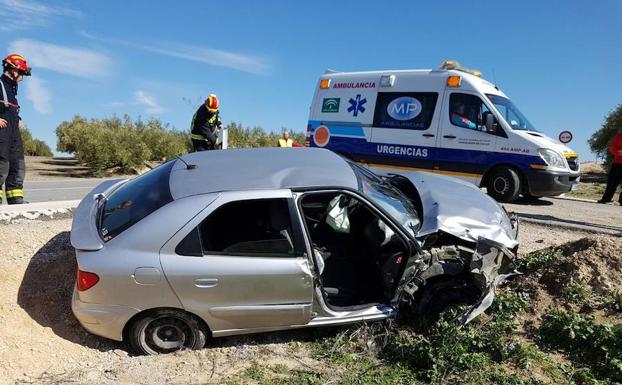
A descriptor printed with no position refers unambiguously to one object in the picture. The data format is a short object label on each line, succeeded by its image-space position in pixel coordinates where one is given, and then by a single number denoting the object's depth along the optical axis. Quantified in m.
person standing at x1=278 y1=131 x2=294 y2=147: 15.97
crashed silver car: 3.22
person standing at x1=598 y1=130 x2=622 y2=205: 8.96
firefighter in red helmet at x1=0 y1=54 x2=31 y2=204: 5.74
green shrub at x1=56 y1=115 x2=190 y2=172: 17.40
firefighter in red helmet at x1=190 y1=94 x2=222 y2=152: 8.79
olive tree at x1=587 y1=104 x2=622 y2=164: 22.02
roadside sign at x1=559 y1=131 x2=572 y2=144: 12.03
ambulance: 8.73
